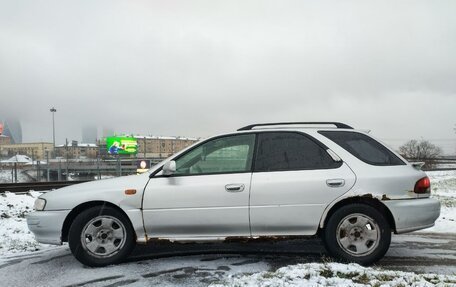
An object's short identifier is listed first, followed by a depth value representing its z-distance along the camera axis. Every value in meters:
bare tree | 54.62
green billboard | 57.84
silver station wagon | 4.66
